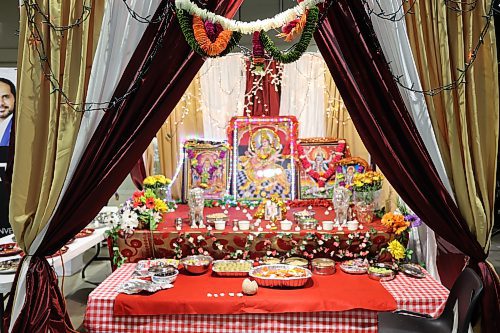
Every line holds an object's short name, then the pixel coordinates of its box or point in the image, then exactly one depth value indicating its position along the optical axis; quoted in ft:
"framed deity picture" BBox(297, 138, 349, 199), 15.62
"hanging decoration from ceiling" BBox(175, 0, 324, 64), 7.72
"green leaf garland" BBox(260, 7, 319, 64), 7.84
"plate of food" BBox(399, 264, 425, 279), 10.40
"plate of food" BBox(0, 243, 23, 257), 10.02
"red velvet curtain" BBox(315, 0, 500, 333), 7.88
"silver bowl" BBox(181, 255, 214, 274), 10.46
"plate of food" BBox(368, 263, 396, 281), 10.08
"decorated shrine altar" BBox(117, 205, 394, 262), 11.04
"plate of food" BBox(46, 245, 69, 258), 9.82
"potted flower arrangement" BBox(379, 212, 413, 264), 10.75
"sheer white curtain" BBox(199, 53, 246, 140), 17.62
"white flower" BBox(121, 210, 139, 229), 11.12
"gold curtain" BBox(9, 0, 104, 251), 7.75
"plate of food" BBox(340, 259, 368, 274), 10.47
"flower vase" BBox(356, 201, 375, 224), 11.89
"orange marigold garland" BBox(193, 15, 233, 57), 7.74
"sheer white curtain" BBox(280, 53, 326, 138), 17.62
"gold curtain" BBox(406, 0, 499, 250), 7.77
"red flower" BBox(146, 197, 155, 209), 11.92
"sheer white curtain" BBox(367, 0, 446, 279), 7.90
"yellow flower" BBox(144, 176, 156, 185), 14.56
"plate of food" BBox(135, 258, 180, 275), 10.52
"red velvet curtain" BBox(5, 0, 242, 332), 7.81
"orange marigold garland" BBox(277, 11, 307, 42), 8.01
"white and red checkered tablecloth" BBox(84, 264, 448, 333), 9.00
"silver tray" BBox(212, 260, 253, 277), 10.30
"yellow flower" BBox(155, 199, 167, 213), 12.14
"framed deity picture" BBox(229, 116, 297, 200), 15.70
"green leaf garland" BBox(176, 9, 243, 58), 7.72
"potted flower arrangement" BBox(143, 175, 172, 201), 14.55
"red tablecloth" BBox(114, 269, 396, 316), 8.89
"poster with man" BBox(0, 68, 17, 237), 16.62
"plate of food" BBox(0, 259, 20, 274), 8.90
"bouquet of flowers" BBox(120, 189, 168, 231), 11.18
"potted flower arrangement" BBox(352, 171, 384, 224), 11.91
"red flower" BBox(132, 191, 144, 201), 12.37
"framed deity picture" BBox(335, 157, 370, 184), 14.76
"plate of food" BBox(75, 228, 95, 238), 12.36
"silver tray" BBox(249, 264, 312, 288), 9.58
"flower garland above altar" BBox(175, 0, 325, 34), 7.66
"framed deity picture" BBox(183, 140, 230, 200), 15.87
